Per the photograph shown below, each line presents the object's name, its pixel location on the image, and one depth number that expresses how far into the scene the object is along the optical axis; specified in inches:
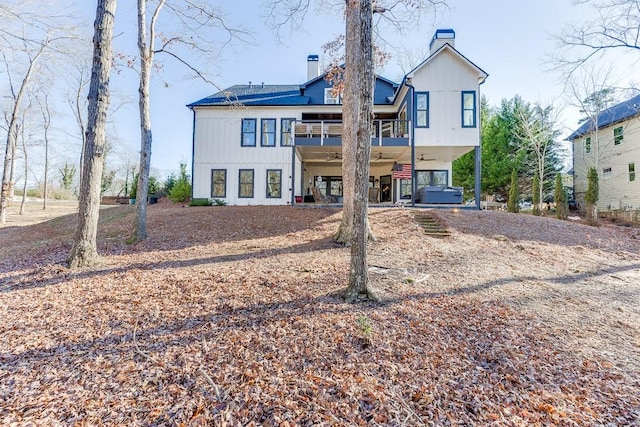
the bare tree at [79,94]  820.0
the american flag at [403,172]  602.9
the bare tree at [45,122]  837.8
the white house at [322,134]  538.3
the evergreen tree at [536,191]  830.5
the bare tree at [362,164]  166.2
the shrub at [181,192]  669.3
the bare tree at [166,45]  320.5
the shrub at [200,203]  597.6
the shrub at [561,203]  643.5
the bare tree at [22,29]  267.1
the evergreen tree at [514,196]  722.2
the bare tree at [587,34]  435.0
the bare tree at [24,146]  780.5
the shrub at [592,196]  627.2
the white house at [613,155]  733.3
